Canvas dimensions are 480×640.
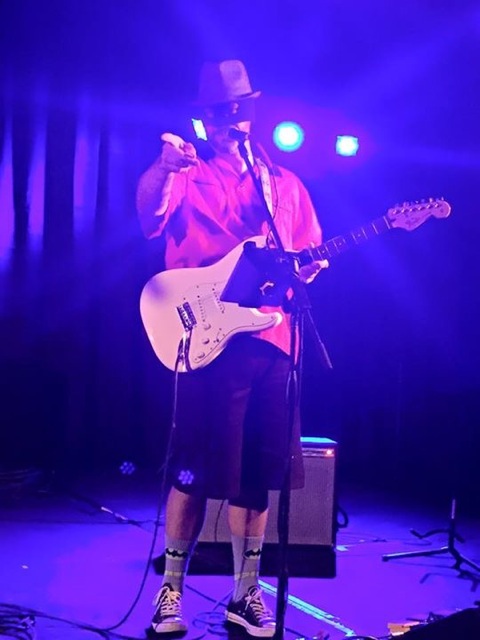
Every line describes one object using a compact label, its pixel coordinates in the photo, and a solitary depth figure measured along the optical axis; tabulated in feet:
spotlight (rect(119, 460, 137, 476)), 18.44
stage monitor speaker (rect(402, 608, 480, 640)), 6.52
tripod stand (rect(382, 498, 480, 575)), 12.48
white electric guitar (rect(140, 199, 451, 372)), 8.87
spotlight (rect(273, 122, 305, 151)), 15.01
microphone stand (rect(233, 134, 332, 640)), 7.70
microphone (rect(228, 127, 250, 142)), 7.66
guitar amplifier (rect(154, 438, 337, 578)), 11.78
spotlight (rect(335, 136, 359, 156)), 15.89
